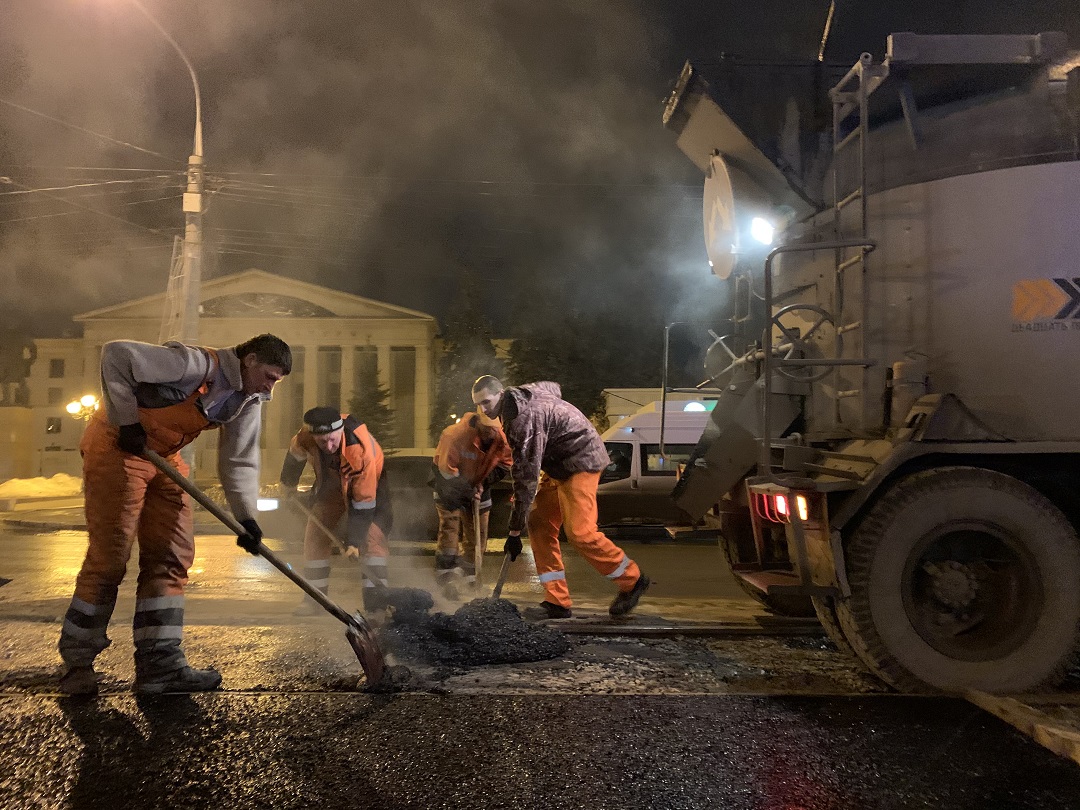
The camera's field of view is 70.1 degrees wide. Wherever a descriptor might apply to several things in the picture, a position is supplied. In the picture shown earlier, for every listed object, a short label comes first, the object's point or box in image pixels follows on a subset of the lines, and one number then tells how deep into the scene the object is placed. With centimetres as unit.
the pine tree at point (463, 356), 3275
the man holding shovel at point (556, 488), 464
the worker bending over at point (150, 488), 325
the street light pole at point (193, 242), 1291
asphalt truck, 338
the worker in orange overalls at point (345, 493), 518
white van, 1002
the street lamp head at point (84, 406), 2259
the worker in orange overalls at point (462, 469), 676
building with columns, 3425
